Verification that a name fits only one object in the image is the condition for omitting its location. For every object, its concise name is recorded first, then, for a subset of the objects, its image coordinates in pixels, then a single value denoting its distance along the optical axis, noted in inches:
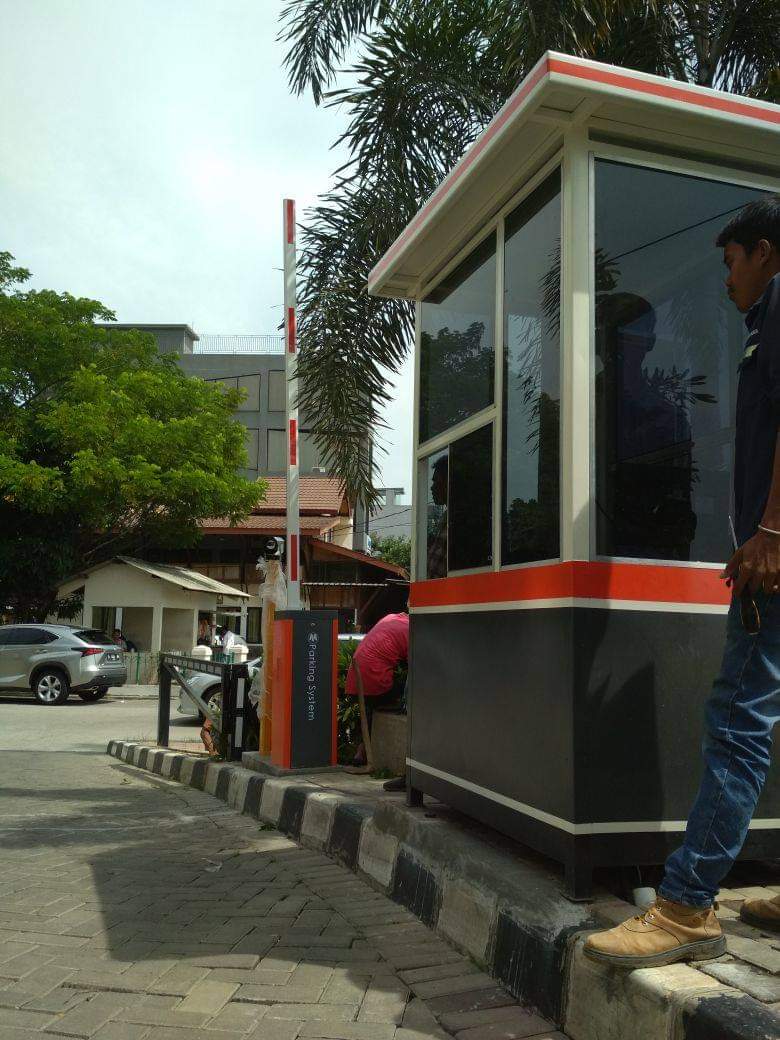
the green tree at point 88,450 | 1051.3
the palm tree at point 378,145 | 306.7
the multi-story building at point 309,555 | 1366.9
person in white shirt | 620.4
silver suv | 782.5
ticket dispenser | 275.4
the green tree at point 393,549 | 2034.8
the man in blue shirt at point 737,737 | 101.3
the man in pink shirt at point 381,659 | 284.5
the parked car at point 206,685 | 548.4
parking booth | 126.6
